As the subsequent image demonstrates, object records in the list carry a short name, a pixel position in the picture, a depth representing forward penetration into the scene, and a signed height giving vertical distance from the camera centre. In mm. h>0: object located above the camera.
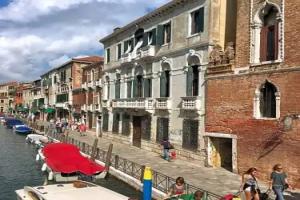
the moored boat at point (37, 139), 23923 -3787
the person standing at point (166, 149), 15778 -2876
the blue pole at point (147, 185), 8950 -2837
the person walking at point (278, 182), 8265 -2472
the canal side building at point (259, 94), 10976 +330
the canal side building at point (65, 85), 34907 +2012
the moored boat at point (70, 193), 8473 -3063
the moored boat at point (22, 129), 33140 -3773
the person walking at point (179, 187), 7965 -2562
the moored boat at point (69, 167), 13423 -3427
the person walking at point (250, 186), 7874 -2513
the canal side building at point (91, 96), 27393 +366
